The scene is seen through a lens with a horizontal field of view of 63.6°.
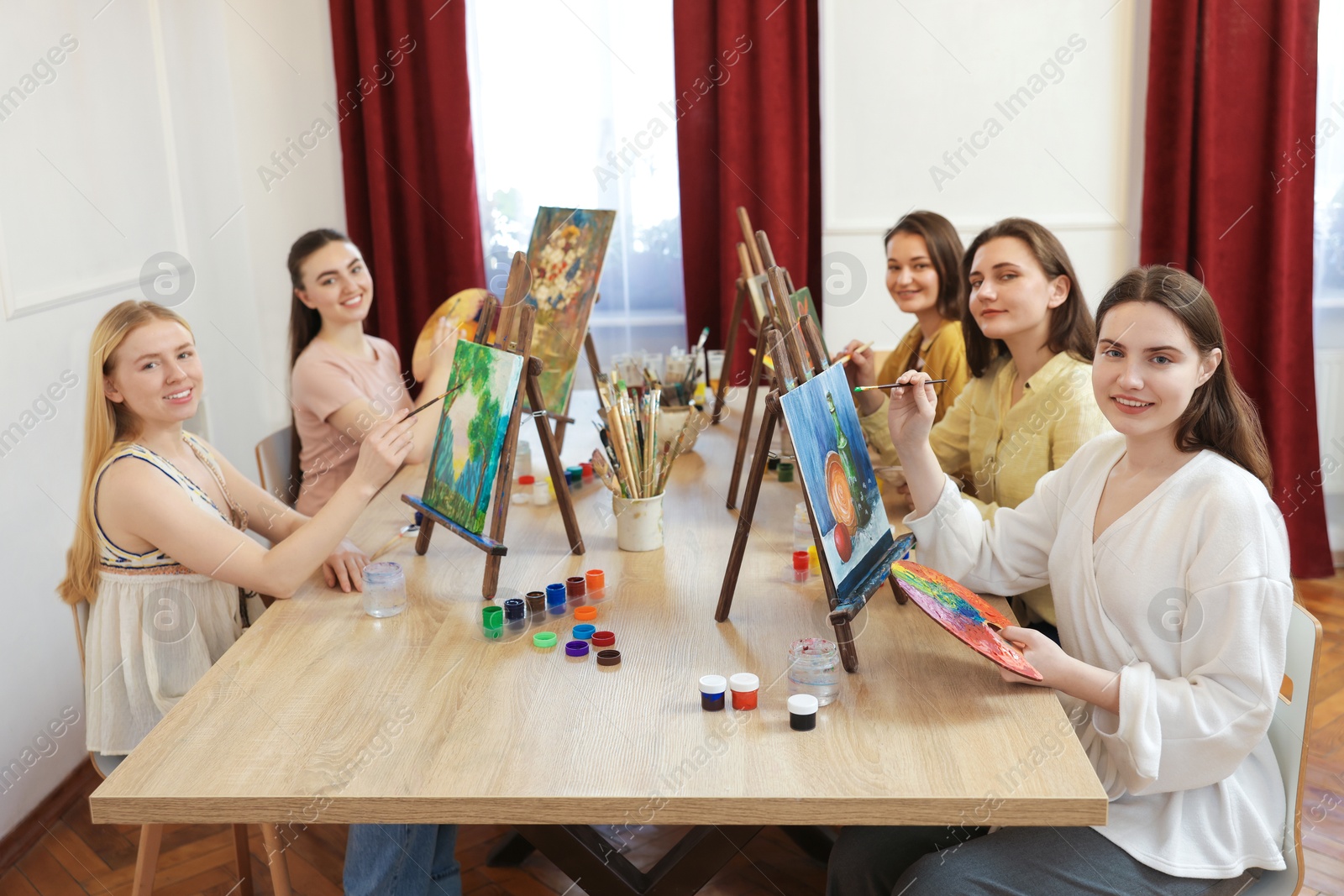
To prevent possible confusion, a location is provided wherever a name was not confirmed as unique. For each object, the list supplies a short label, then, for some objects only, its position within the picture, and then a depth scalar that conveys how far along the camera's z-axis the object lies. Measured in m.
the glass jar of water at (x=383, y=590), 1.75
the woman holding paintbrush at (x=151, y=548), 1.79
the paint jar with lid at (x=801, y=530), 2.00
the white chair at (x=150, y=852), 1.83
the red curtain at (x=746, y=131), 3.70
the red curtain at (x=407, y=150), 3.77
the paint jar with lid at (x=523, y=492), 2.41
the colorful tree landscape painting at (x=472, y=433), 1.88
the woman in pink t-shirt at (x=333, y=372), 2.71
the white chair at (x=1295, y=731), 1.43
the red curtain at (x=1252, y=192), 3.52
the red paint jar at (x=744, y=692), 1.41
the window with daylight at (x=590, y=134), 3.84
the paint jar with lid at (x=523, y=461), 2.60
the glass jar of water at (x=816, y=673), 1.43
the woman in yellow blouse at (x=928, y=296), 2.70
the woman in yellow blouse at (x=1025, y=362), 1.99
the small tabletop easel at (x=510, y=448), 1.81
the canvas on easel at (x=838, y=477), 1.55
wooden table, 1.23
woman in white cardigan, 1.36
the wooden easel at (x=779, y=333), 1.63
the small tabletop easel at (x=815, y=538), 1.50
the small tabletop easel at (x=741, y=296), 2.66
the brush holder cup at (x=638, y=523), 2.02
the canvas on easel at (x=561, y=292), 2.57
